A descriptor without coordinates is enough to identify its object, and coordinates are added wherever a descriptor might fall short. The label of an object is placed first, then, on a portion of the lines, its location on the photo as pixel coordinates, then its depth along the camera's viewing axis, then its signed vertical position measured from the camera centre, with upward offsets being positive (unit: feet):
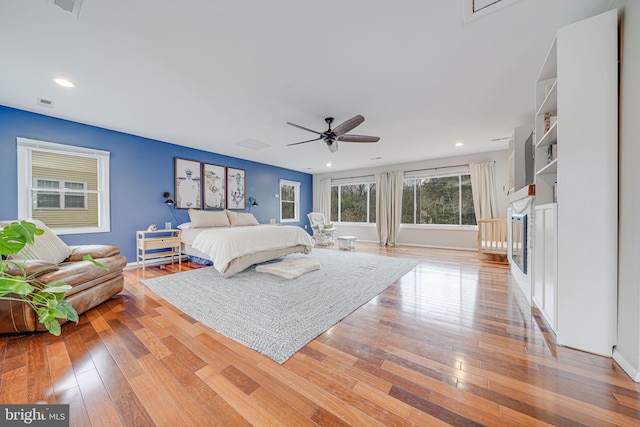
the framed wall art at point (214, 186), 17.37 +1.92
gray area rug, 6.07 -3.10
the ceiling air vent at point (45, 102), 9.52 +4.50
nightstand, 12.85 -1.77
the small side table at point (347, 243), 19.66 -2.79
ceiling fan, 10.37 +3.52
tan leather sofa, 5.82 -2.23
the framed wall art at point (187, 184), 15.79 +1.95
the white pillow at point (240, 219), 17.13 -0.53
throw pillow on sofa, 7.07 -1.17
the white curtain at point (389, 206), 21.84 +0.52
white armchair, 22.74 -1.78
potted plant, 2.09 -0.63
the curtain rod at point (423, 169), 19.10 +3.71
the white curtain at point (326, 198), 26.32 +1.53
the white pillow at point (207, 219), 14.87 -0.45
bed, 10.98 -1.63
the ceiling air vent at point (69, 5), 5.06 +4.51
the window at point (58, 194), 11.12 +0.88
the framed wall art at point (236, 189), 18.98 +1.92
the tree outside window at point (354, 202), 24.30 +0.99
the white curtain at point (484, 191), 17.76 +1.57
